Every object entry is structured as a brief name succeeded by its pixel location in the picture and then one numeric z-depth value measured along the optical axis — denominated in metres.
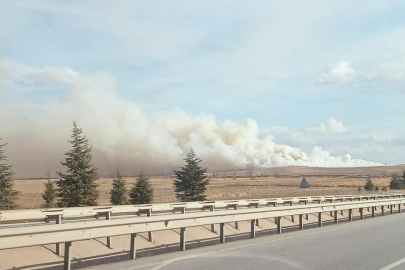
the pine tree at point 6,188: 32.62
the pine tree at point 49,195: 45.69
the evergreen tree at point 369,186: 67.25
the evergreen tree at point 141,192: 43.62
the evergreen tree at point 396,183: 73.71
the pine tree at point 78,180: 36.41
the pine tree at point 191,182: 48.56
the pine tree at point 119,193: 46.28
